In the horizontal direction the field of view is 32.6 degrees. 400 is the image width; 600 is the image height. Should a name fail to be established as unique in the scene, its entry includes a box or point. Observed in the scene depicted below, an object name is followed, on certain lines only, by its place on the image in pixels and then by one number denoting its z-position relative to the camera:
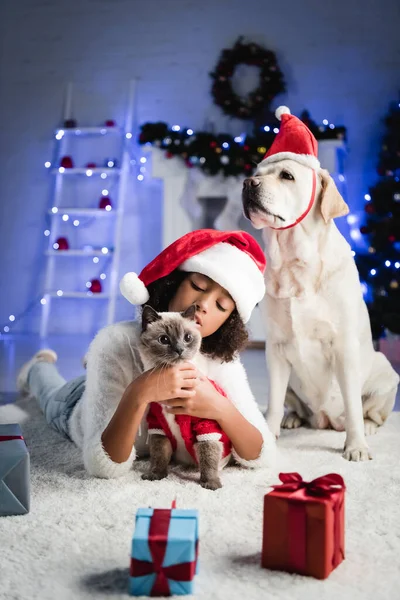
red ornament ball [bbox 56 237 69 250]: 6.18
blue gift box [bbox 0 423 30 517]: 1.44
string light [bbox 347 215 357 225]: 5.95
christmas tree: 4.99
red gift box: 1.17
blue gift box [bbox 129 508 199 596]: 1.07
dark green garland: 5.57
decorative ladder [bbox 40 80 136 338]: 6.05
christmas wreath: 5.92
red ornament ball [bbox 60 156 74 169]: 6.21
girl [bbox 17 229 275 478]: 1.68
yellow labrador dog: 2.16
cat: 1.59
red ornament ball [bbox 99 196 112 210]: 6.14
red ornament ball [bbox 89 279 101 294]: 6.10
